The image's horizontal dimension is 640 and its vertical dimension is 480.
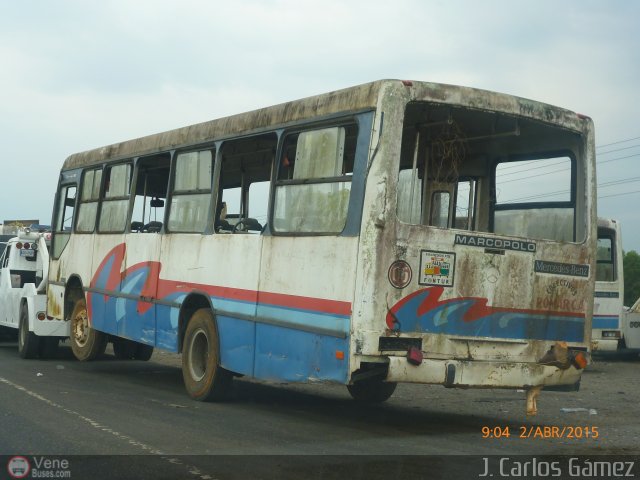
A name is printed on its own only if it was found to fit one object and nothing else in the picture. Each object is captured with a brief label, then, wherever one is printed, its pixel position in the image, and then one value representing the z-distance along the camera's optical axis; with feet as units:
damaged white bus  26.78
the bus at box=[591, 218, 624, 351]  61.26
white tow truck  52.54
